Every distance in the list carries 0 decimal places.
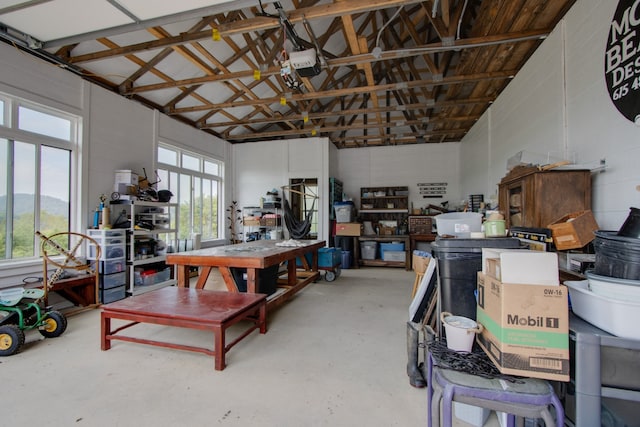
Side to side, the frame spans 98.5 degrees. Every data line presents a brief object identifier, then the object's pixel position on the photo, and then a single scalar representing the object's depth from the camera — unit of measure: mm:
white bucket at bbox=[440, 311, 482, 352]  1514
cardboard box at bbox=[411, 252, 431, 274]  3096
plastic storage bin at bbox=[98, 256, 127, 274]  4164
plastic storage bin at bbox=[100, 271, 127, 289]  4164
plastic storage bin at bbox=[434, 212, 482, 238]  2438
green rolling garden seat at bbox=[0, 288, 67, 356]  2557
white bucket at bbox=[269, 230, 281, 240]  7407
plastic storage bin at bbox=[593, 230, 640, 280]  1256
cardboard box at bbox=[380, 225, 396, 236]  7784
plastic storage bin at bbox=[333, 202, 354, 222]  7449
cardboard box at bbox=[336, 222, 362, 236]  7273
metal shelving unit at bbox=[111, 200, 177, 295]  4559
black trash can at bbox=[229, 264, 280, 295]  3859
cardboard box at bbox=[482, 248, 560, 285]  1253
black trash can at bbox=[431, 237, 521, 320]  1787
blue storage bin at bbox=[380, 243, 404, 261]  7207
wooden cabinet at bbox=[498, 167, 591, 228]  2535
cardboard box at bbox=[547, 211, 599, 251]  2043
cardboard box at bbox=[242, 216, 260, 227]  7414
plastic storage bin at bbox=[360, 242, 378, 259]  7418
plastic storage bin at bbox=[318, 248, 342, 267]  5680
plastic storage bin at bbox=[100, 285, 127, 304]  4172
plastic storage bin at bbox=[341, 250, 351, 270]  7031
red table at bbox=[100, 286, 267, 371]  2367
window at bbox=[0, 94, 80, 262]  3586
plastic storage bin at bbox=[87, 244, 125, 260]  4180
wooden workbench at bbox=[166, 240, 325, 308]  3230
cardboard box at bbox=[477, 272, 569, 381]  1215
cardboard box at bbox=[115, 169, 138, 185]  4762
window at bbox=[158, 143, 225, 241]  6215
